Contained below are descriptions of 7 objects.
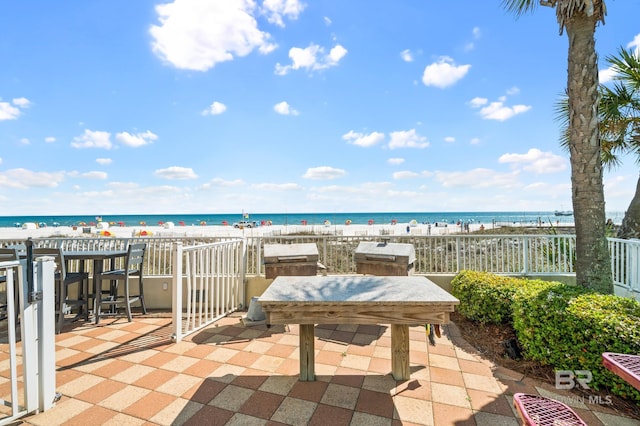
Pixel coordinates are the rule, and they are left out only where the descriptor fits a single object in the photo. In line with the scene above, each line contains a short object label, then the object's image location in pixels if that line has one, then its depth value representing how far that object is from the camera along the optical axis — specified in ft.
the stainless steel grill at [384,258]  12.78
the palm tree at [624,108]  16.70
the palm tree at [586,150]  10.96
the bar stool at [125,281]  12.72
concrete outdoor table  6.34
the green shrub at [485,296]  11.16
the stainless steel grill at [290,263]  13.05
